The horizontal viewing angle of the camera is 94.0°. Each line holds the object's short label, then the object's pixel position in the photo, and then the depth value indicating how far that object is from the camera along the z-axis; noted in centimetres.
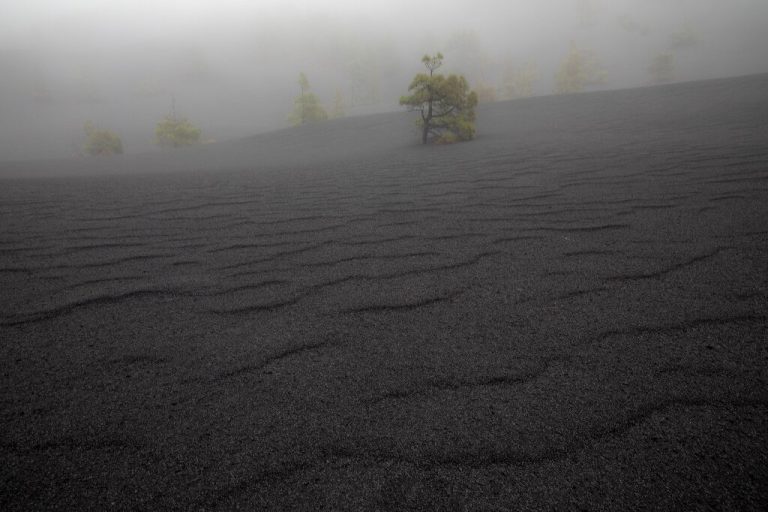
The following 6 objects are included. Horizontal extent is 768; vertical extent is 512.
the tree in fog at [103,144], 2077
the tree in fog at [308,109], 2539
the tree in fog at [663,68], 3403
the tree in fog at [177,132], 2308
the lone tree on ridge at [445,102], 1100
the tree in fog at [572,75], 3309
